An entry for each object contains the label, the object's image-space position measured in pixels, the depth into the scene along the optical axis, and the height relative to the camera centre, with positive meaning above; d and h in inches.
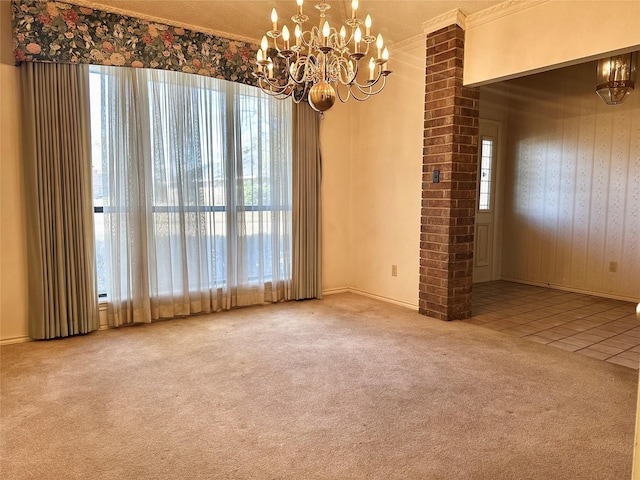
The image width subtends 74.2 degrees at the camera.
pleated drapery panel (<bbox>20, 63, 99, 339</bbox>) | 126.5 +2.0
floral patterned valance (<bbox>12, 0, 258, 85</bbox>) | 122.9 +51.8
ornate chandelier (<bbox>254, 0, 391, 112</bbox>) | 90.7 +34.1
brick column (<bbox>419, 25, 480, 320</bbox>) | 150.0 +8.7
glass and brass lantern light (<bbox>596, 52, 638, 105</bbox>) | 155.6 +46.8
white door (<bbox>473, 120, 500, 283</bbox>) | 225.1 +0.4
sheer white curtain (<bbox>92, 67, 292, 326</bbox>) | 142.3 +3.3
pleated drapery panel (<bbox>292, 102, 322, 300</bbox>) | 179.0 -0.8
